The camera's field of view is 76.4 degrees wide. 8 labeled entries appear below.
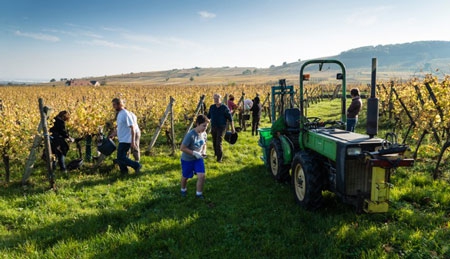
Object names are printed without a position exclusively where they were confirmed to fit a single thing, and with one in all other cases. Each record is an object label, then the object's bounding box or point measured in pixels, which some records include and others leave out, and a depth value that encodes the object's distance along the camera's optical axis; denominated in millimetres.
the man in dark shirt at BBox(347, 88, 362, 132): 8020
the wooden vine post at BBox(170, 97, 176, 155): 8611
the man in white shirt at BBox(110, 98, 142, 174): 6180
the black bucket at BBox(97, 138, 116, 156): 6562
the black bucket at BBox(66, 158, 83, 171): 7080
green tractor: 3543
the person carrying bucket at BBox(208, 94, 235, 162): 7473
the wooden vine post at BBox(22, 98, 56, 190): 5739
